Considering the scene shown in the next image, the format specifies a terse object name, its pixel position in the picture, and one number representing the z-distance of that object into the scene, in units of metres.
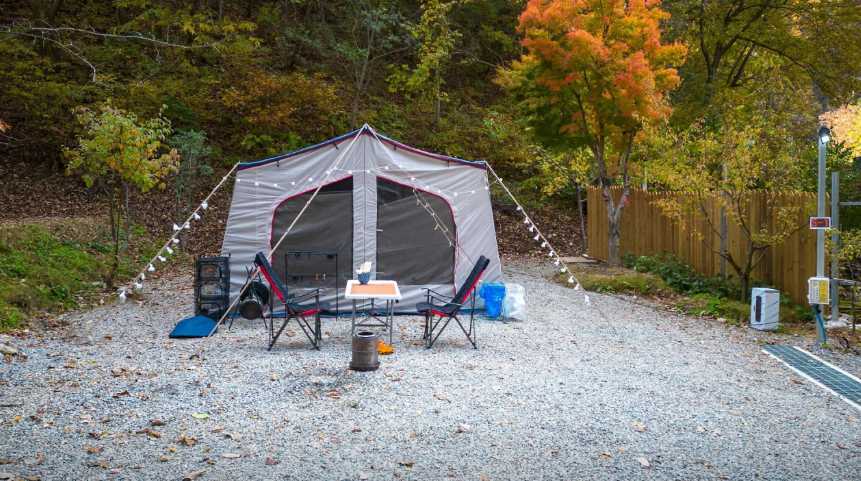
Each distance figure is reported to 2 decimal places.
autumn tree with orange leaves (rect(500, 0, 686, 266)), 11.07
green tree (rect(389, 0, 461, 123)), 18.27
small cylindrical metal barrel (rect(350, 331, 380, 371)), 5.86
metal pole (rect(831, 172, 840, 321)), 7.88
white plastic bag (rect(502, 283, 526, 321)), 8.47
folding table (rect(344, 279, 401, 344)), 6.45
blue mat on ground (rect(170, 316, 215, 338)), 7.27
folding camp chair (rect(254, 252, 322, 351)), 6.66
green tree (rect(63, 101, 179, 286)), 9.10
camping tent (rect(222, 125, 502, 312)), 8.56
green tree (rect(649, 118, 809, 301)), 8.80
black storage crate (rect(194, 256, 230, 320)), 8.02
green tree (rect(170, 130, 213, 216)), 13.64
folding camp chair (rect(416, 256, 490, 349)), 6.92
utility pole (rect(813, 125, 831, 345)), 7.09
